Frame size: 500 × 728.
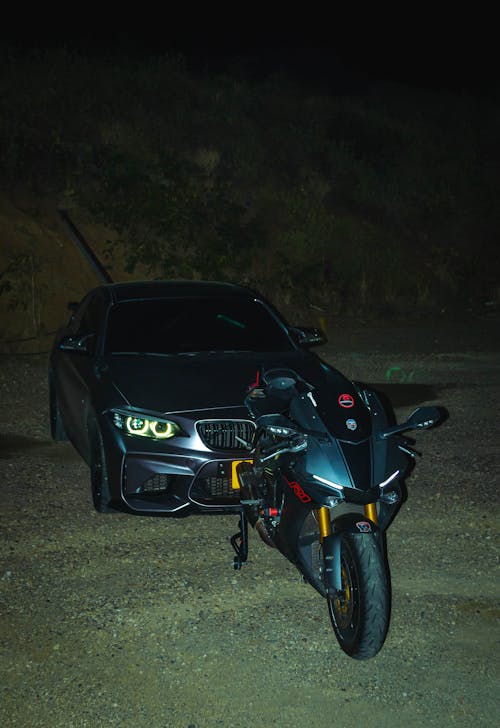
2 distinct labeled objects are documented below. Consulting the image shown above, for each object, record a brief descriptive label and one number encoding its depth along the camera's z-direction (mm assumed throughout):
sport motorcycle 4598
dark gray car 6477
